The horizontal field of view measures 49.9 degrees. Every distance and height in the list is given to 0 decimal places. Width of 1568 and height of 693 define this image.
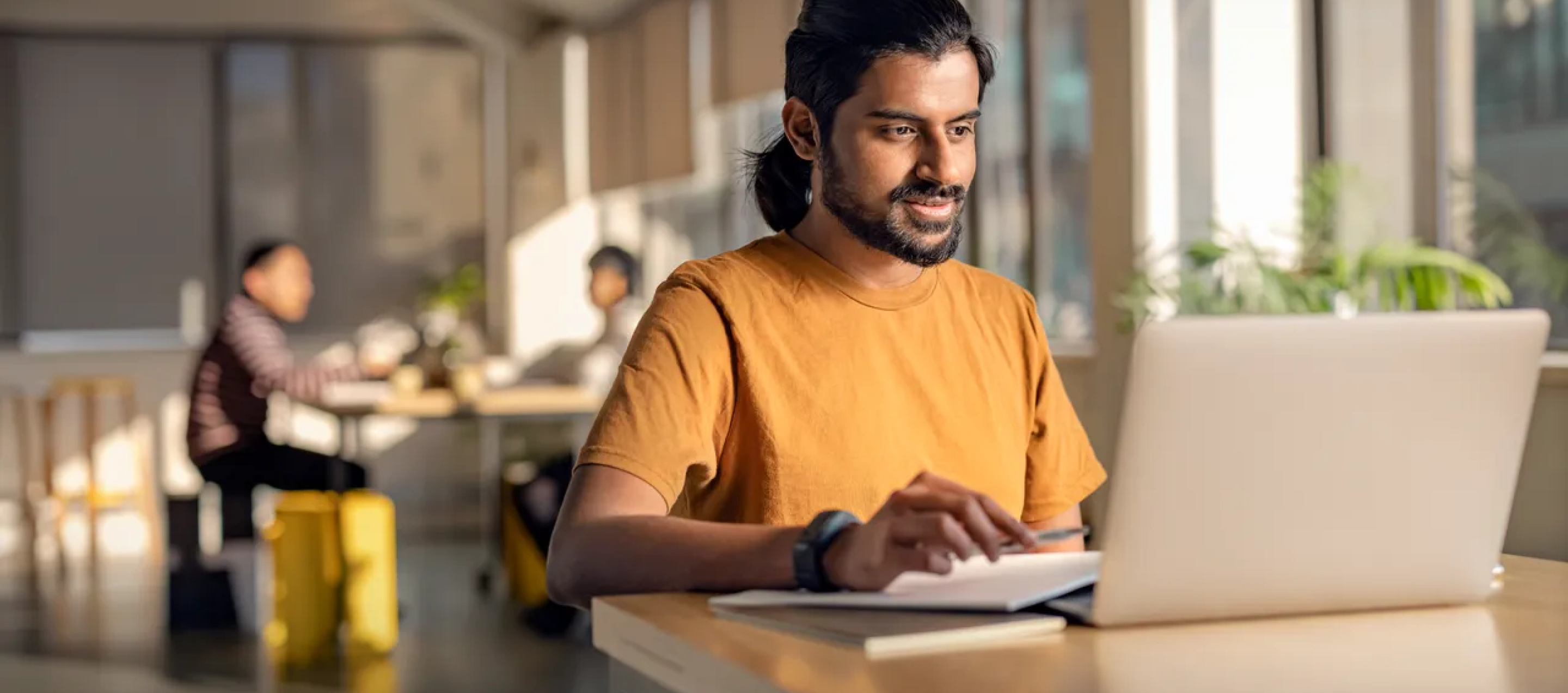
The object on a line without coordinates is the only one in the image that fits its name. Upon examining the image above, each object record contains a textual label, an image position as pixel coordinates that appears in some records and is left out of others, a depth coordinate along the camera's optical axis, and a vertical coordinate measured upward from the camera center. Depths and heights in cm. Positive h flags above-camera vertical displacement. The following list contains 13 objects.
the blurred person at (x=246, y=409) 618 -12
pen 131 -14
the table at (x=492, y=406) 631 -13
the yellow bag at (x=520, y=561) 671 -78
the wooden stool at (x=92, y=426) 870 -24
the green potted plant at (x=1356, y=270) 375 +19
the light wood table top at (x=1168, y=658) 107 -20
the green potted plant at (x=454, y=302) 976 +41
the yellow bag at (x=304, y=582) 564 -69
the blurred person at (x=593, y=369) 614 +0
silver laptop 117 -8
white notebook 126 -18
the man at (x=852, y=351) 173 +1
